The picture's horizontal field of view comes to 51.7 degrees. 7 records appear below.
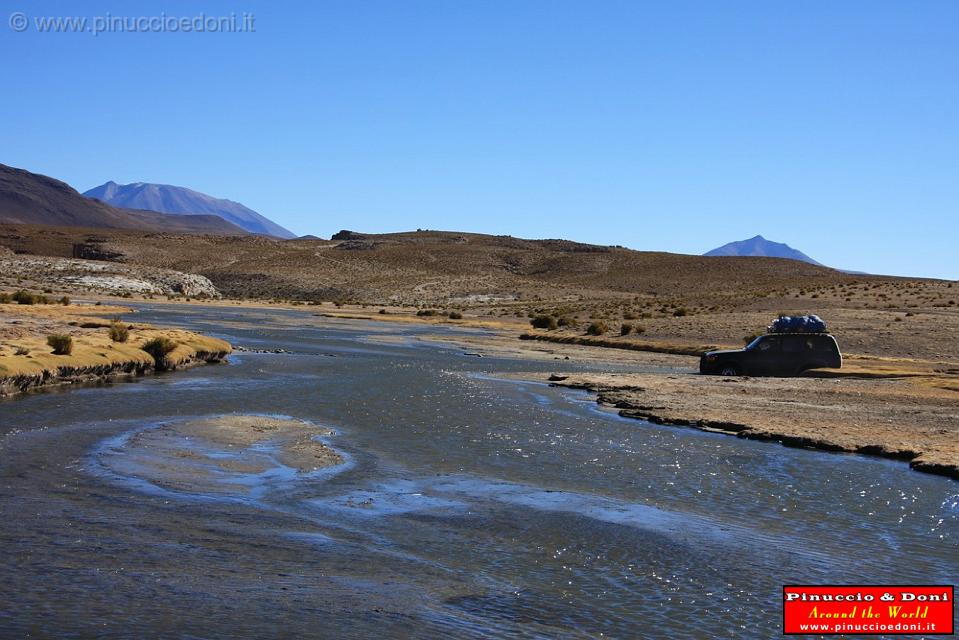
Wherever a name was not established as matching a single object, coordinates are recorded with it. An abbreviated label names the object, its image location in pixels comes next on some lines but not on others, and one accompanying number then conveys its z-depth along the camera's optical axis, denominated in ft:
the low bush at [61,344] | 95.55
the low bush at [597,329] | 188.03
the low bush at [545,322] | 211.20
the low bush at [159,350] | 109.91
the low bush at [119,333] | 117.19
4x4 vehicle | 109.91
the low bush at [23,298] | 202.63
